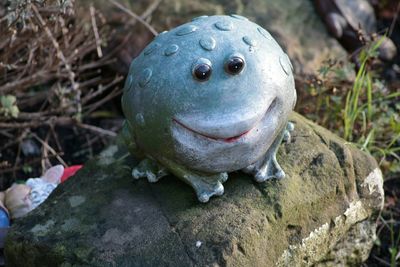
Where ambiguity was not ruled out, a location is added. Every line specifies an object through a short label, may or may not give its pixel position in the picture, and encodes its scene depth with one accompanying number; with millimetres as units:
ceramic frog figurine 2084
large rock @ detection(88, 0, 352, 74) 3902
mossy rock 2172
